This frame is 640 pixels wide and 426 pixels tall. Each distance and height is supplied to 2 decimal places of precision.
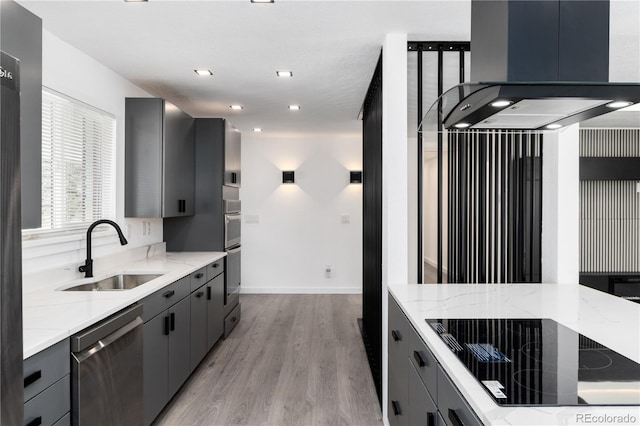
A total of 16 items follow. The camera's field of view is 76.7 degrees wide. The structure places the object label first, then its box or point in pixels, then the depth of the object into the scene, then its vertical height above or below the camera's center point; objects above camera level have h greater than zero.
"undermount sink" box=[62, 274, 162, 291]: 2.89 -0.53
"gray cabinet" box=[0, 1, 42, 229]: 1.47 +0.46
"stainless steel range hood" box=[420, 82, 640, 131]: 1.32 +0.40
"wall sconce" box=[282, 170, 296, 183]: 6.22 +0.51
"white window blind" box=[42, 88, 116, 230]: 2.52 +0.32
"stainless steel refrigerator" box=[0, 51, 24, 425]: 0.99 -0.10
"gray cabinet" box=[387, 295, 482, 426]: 1.17 -0.65
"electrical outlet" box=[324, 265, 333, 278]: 6.30 -0.95
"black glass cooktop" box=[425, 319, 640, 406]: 0.99 -0.45
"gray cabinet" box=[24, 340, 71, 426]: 1.43 -0.67
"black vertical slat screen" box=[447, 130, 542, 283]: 2.60 +0.02
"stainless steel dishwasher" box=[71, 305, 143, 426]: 1.68 -0.76
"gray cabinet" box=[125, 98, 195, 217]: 3.34 +0.43
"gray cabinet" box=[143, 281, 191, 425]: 2.37 -0.95
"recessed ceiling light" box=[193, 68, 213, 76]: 3.21 +1.11
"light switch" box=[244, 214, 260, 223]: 6.30 -0.13
